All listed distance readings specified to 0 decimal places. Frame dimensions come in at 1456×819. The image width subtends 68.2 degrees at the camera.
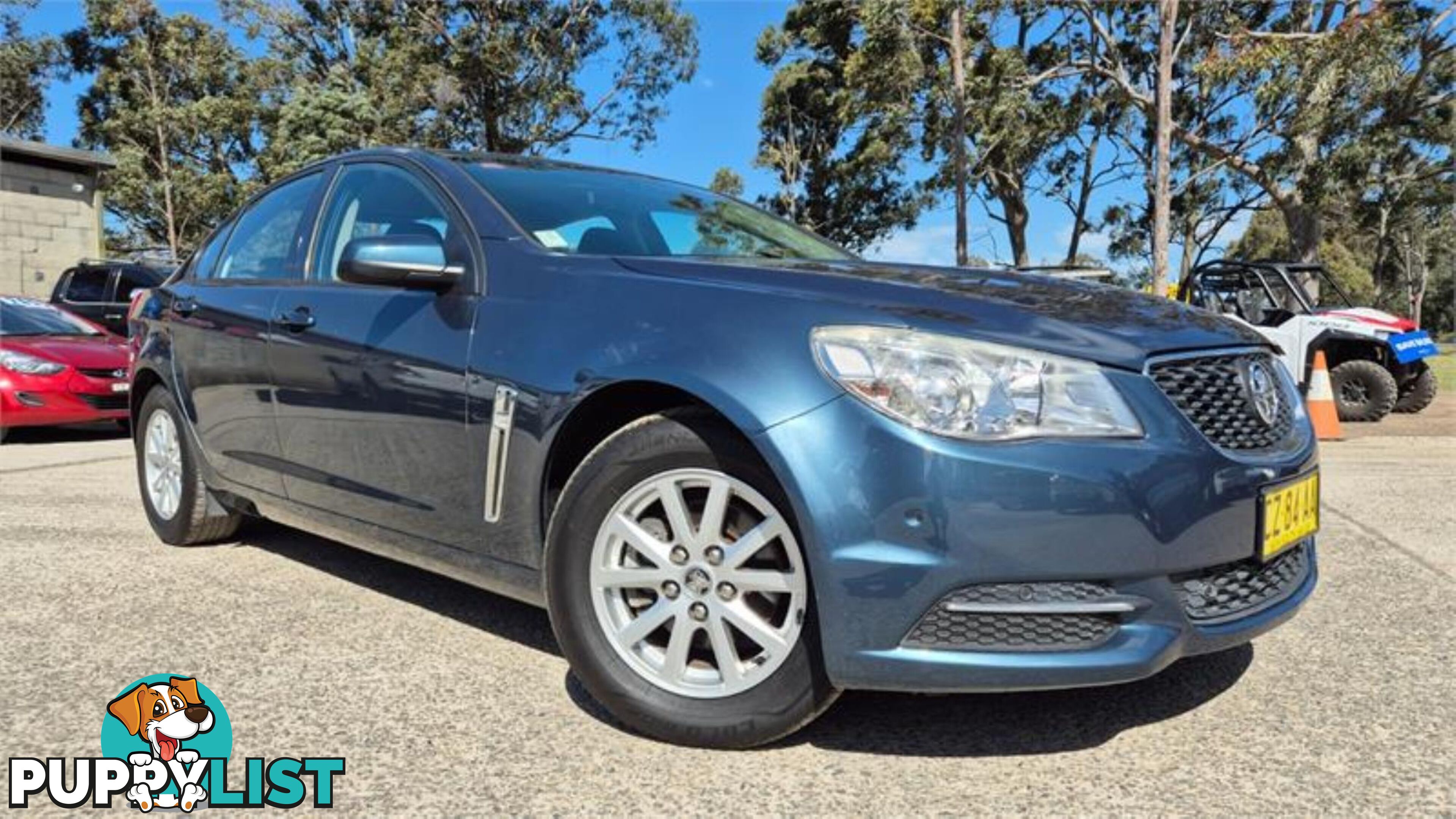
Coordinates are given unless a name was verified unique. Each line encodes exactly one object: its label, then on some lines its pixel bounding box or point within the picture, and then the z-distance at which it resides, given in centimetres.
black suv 1226
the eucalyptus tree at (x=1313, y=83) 1839
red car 841
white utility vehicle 1055
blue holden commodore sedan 212
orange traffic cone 891
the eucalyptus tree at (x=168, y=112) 3288
